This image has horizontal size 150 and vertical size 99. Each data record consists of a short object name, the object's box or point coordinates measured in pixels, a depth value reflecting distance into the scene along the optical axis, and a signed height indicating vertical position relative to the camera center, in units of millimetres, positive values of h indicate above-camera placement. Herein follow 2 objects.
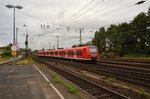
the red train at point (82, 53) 41125 -81
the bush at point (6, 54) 94812 -203
